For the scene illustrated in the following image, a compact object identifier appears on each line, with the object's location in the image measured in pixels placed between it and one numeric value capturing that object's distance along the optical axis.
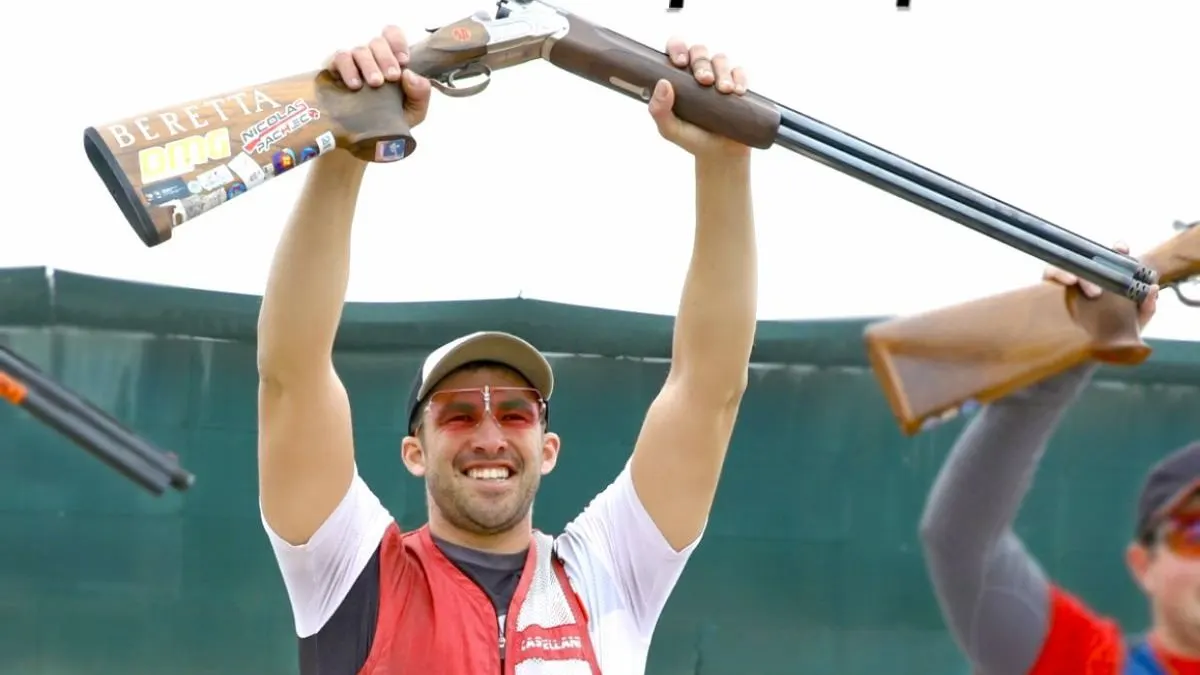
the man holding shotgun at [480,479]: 10.02
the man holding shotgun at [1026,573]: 9.63
